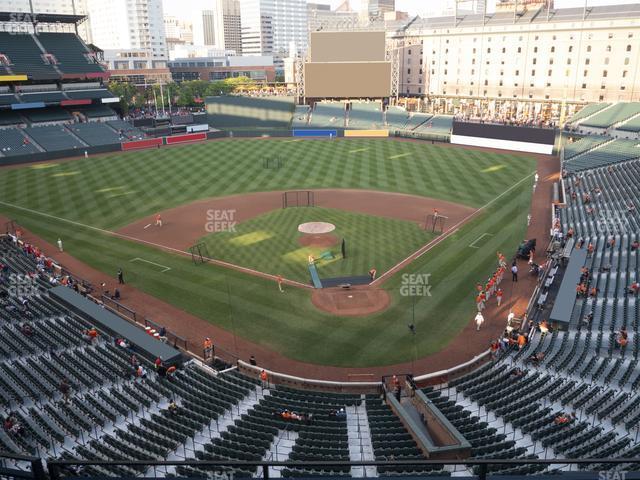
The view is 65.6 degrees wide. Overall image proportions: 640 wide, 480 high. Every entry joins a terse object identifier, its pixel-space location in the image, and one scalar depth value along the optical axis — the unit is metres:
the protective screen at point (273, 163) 63.78
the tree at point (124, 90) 107.21
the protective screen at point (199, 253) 35.47
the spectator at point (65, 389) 17.67
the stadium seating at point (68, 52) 82.07
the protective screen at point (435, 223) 40.69
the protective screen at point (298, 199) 48.03
